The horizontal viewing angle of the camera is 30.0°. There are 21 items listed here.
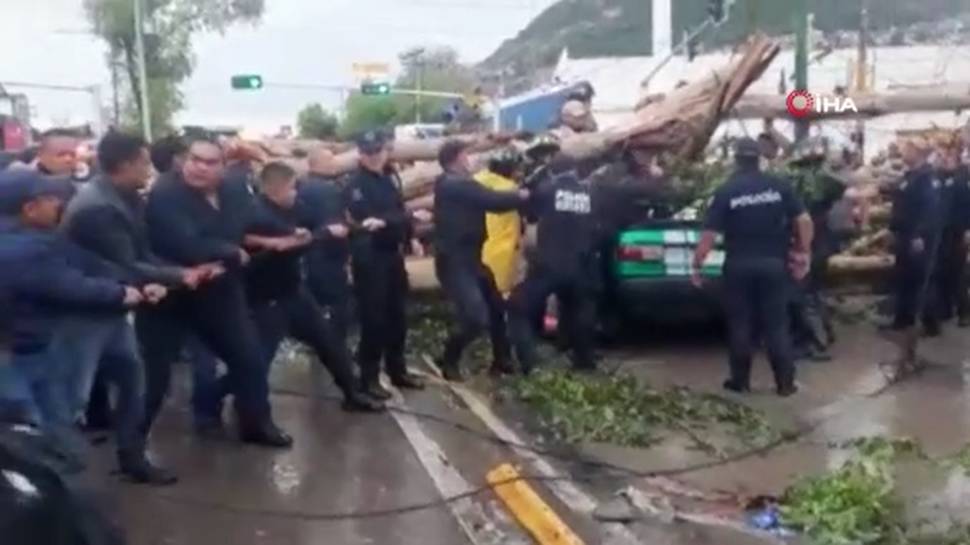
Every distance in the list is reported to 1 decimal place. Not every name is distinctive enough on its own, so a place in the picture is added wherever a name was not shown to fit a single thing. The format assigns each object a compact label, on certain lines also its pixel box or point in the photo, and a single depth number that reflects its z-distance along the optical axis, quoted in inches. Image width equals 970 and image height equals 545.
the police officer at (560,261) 512.1
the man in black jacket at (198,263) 391.5
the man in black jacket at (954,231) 625.6
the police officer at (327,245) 465.4
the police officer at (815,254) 578.2
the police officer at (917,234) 606.5
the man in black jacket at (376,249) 473.7
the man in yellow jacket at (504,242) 531.2
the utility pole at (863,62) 1889.9
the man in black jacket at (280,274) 425.1
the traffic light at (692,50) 1558.1
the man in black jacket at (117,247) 349.4
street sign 2605.8
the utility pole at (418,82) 2751.5
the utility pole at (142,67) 1891.0
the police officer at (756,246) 489.4
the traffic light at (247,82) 1973.4
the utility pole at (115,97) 2287.2
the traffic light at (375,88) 2276.1
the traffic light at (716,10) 1190.9
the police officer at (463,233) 490.3
